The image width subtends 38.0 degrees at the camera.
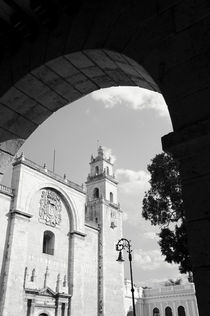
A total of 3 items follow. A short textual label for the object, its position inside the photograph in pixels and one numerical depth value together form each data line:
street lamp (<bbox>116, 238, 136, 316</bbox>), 16.81
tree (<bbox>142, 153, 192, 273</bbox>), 13.66
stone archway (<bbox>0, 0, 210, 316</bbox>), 2.30
